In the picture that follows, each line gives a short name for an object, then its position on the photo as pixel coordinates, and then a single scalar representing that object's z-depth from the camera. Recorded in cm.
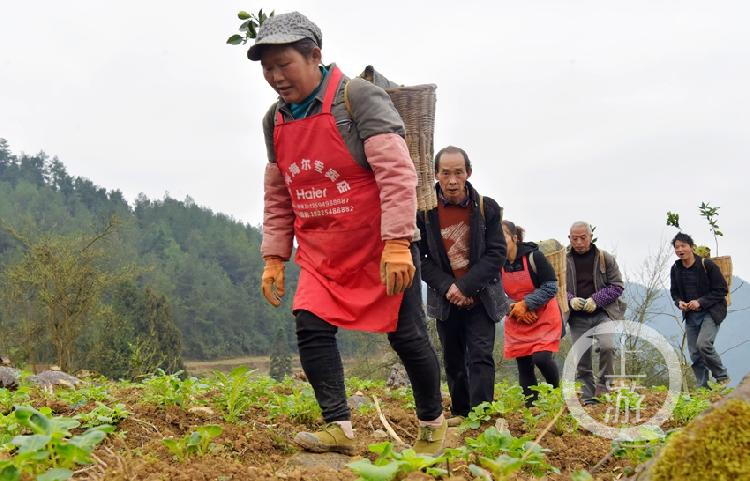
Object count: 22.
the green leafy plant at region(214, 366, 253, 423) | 417
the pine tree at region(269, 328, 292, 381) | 5681
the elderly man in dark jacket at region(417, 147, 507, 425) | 497
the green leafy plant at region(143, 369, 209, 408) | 444
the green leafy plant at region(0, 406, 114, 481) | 195
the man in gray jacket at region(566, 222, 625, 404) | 744
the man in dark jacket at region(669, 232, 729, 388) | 900
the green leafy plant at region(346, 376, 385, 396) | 859
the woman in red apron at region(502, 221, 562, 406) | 632
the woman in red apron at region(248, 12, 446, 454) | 347
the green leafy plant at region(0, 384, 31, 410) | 456
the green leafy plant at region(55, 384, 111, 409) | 461
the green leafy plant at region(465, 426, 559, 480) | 249
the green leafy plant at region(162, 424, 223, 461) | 295
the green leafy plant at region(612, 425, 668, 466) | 290
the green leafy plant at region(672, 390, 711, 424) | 484
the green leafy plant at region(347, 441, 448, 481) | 185
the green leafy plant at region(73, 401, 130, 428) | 371
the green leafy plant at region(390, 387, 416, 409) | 652
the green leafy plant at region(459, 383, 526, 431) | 427
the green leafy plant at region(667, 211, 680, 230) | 1034
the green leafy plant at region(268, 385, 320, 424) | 457
